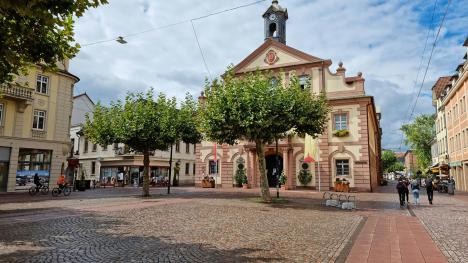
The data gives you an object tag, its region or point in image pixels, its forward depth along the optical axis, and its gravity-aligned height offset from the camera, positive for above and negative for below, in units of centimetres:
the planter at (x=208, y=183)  3706 -79
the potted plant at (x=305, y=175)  3344 +8
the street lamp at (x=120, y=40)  1652 +607
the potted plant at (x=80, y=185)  3407 -107
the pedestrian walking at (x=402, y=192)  2013 -80
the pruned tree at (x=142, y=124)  2264 +318
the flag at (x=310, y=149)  2926 +222
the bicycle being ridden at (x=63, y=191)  2600 -126
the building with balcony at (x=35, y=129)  2822 +364
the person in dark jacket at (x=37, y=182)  2786 -68
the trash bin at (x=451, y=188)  3053 -82
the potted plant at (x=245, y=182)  3547 -63
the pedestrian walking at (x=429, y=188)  2094 -58
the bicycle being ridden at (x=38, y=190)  2685 -127
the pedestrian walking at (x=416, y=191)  2072 -75
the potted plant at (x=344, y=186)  3126 -83
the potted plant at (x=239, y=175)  3631 +5
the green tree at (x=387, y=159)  12369 +623
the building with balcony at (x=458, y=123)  3394 +576
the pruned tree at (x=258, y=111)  1869 +340
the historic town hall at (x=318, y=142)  3231 +318
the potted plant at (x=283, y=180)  3403 -37
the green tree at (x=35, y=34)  573 +269
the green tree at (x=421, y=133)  6669 +823
